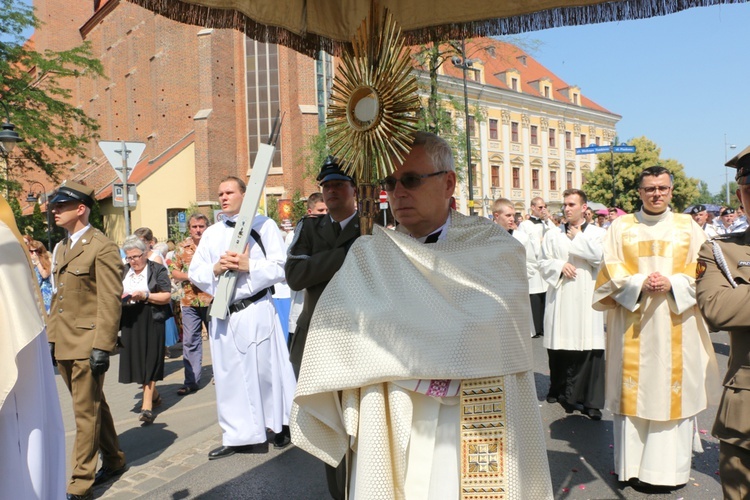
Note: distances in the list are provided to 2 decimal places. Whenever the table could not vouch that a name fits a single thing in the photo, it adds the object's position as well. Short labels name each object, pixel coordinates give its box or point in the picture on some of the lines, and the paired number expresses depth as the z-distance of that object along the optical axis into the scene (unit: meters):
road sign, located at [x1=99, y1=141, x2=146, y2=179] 9.47
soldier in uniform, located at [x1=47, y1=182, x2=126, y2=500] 4.66
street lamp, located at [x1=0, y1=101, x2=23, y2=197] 13.20
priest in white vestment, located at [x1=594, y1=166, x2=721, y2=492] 4.46
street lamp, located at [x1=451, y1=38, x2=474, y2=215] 24.73
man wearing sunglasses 2.18
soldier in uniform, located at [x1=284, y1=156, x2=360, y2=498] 3.76
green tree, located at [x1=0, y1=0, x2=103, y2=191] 19.89
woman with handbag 7.07
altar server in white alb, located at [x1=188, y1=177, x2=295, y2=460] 5.56
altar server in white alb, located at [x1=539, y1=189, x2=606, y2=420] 6.63
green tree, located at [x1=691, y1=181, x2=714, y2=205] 130.05
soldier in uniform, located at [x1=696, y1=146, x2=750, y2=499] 2.70
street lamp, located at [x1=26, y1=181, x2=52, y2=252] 28.12
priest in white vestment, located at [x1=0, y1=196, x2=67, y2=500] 2.53
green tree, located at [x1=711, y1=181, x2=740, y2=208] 99.75
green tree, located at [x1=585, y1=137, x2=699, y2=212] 53.12
